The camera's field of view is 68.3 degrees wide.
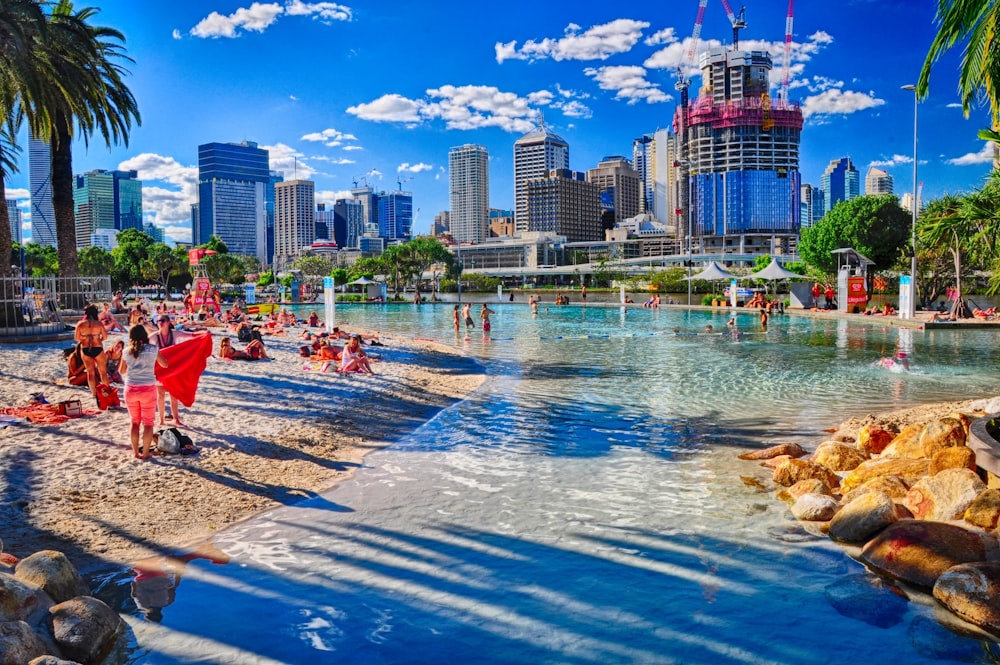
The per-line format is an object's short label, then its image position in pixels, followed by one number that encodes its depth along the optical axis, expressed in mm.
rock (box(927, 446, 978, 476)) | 8359
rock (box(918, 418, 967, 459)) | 9156
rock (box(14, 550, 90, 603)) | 5754
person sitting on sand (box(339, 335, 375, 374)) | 18531
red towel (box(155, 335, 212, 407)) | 11055
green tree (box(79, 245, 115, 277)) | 90312
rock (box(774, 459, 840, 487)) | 9479
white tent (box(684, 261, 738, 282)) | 59938
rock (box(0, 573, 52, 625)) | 5156
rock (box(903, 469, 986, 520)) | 7516
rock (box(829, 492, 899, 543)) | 7621
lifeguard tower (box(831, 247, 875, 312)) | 46406
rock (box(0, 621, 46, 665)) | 4574
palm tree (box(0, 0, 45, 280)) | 18297
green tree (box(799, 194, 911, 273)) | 53062
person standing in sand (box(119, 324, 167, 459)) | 9453
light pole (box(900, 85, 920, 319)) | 38969
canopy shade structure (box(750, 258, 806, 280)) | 56656
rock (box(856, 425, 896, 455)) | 10711
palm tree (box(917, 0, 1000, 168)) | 8547
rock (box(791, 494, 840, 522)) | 8281
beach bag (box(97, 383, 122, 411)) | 12180
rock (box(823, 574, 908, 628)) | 6141
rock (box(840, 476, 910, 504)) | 8414
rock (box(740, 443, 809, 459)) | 10922
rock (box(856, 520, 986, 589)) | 6613
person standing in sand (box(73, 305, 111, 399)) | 12656
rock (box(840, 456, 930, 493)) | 8992
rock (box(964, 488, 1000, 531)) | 7082
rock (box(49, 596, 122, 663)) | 5238
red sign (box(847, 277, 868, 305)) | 46406
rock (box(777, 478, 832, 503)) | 8883
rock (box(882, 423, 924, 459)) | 9445
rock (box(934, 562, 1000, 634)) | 5852
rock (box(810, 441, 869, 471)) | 10039
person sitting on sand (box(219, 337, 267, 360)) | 19297
